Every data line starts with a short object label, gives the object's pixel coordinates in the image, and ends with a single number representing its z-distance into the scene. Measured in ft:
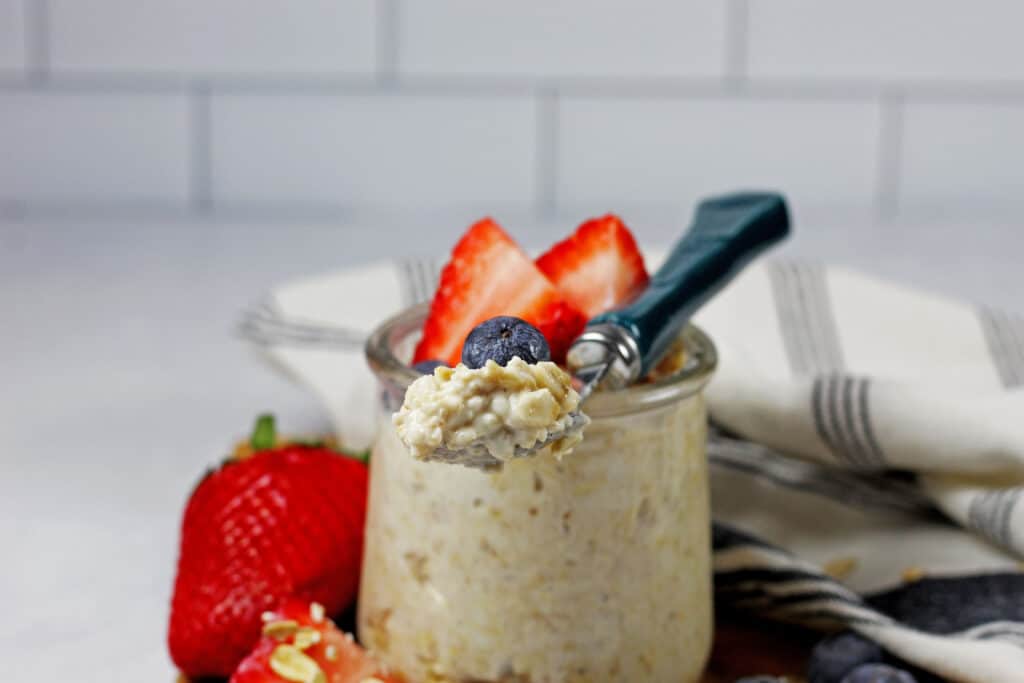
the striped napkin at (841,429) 2.24
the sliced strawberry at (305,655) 1.91
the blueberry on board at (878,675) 1.98
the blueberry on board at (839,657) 2.05
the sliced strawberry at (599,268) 1.97
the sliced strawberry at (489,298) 1.86
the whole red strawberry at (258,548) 2.05
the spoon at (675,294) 1.79
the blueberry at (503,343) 1.50
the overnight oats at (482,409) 1.35
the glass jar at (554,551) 1.83
